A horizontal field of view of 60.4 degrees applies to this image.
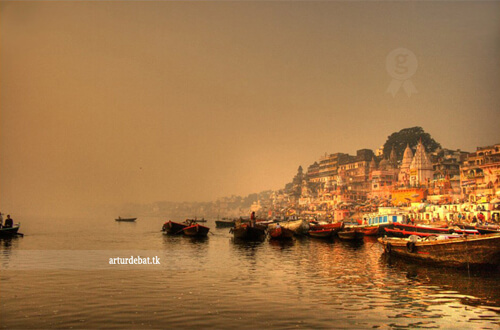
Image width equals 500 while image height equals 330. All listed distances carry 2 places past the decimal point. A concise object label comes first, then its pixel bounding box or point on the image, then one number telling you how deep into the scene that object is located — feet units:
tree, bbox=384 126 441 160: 495.82
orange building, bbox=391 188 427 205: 347.97
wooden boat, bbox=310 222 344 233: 182.80
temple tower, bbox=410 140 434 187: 421.63
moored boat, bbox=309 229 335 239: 179.32
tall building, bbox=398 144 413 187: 452.71
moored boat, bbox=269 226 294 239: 168.96
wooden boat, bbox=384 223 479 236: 141.34
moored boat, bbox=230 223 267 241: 165.37
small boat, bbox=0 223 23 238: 162.81
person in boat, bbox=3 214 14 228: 166.11
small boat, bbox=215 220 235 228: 369.71
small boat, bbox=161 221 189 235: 201.26
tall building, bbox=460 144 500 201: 297.53
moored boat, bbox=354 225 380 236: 190.60
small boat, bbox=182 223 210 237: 186.80
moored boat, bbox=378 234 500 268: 74.08
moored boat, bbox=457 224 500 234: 140.56
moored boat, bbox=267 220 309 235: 215.10
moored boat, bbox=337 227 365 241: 165.07
